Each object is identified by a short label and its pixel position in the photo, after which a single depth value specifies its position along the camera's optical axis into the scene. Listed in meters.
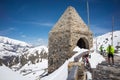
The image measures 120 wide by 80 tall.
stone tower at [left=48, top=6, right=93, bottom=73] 7.98
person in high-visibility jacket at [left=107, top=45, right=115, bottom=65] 6.00
